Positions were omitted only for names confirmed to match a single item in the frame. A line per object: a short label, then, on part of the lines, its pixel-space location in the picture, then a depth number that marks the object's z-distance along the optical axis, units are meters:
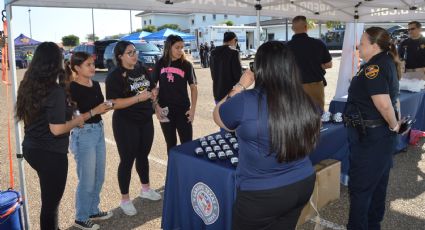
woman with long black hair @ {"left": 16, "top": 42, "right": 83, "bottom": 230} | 2.32
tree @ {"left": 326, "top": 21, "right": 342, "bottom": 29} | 41.42
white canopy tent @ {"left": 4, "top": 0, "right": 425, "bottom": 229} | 2.96
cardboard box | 2.84
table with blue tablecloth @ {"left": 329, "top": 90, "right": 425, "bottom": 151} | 4.85
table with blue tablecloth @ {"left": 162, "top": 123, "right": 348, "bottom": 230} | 2.41
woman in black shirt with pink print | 3.70
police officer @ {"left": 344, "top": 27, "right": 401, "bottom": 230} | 2.43
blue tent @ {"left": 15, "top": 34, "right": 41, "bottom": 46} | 27.98
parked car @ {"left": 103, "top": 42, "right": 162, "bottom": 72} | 15.52
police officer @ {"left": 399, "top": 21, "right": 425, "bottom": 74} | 6.12
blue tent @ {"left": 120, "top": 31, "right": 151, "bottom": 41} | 27.19
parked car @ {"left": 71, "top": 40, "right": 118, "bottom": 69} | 18.02
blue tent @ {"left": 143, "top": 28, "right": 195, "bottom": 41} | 25.96
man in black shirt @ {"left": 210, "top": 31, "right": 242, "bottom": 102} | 4.45
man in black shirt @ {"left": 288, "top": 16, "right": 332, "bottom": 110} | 4.52
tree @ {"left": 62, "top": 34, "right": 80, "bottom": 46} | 67.88
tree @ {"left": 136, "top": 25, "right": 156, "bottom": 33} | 61.62
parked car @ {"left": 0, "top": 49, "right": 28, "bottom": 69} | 26.30
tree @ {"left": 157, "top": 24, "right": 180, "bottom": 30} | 65.74
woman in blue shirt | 1.61
